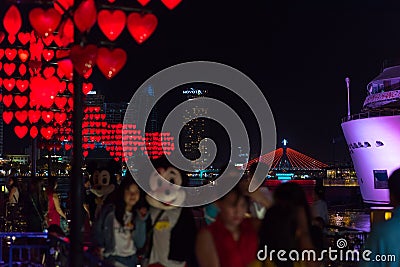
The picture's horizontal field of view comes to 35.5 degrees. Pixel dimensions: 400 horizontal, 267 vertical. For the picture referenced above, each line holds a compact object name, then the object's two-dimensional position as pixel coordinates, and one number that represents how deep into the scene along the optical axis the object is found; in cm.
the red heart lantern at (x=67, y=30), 856
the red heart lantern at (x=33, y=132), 1906
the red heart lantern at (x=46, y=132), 1972
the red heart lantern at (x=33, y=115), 1792
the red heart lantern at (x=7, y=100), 1719
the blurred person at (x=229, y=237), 457
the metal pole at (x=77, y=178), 614
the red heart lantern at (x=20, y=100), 1702
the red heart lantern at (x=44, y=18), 786
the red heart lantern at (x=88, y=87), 1785
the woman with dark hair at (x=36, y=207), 1069
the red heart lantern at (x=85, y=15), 673
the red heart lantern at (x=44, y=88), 1510
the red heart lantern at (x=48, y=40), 1390
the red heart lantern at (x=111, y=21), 753
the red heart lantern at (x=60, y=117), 1930
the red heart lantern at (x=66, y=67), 968
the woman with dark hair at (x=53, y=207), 1075
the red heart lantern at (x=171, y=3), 775
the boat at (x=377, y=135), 3256
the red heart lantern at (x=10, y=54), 1551
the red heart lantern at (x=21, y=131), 1886
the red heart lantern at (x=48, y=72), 1517
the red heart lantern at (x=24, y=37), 1484
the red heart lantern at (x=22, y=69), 1583
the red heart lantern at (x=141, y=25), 767
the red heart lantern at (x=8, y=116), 1784
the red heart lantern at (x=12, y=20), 912
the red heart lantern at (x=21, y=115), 1772
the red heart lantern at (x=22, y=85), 1642
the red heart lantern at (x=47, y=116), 1849
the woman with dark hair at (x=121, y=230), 628
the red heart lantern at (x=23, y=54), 1527
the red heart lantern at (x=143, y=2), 758
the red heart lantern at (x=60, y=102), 1822
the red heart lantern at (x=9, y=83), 1655
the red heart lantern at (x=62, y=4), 806
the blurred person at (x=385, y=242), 482
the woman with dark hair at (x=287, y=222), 496
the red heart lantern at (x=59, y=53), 1332
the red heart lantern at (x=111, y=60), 770
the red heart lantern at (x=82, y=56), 704
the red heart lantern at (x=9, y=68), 1581
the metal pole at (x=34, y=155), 2025
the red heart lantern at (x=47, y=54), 1517
